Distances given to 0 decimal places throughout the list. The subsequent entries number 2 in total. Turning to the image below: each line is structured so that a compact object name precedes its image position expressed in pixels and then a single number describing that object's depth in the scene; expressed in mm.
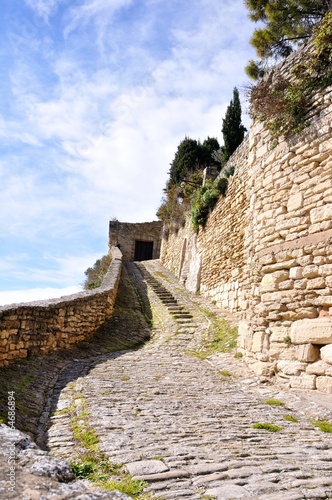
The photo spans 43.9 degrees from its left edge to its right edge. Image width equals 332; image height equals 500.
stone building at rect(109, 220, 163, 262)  33188
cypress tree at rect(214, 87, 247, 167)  21250
